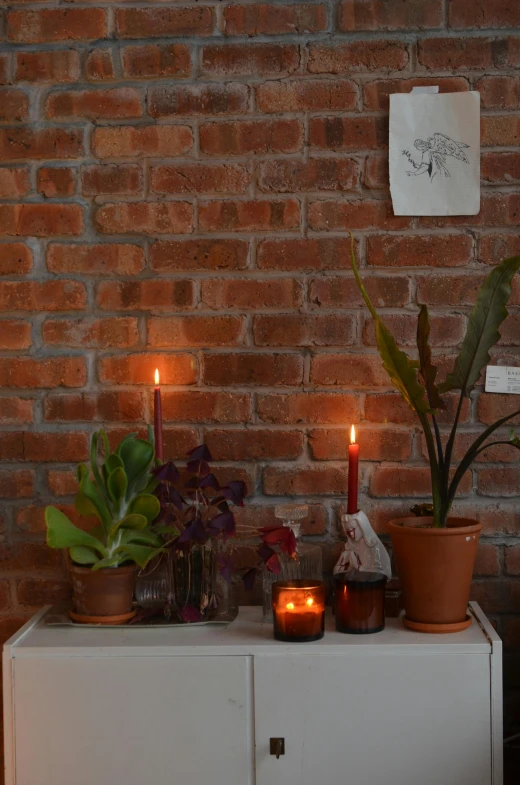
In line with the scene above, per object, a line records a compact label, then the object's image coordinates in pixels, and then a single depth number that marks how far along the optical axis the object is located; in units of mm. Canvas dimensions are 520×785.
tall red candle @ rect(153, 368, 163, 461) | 1684
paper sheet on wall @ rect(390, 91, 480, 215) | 1803
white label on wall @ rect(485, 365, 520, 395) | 1805
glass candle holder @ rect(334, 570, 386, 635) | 1531
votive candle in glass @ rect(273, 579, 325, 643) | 1493
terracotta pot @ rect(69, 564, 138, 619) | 1589
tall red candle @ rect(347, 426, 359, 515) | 1614
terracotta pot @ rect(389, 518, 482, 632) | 1544
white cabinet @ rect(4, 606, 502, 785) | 1453
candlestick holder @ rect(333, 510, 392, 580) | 1656
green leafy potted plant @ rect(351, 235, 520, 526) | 1541
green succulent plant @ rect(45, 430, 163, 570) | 1562
